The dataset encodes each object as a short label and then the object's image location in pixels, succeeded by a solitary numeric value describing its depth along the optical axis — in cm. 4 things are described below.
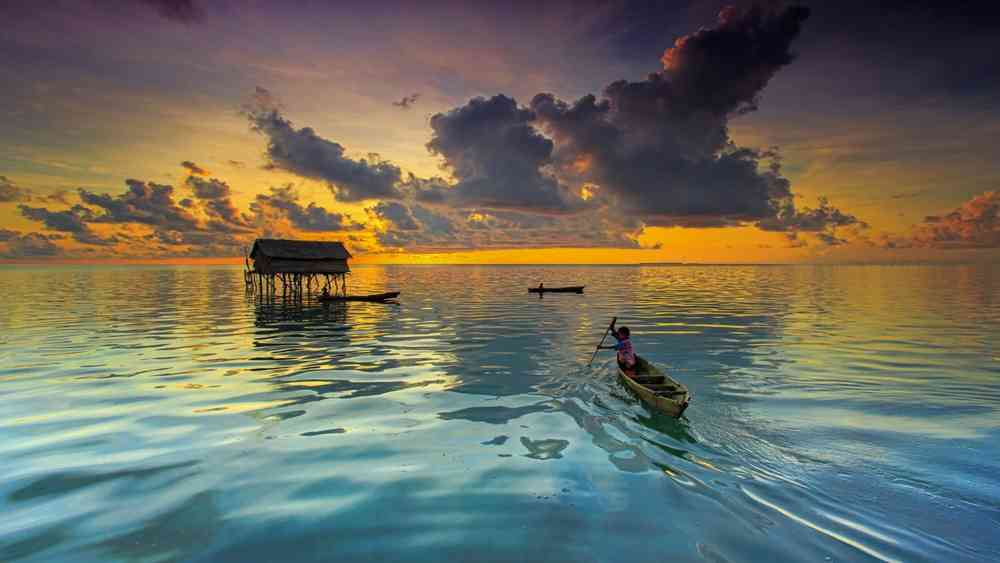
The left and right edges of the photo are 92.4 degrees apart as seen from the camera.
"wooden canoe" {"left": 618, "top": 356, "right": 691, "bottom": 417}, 1099
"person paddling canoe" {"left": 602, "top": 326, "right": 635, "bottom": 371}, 1535
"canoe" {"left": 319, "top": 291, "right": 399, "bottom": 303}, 4455
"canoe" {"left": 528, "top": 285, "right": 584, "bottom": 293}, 5459
